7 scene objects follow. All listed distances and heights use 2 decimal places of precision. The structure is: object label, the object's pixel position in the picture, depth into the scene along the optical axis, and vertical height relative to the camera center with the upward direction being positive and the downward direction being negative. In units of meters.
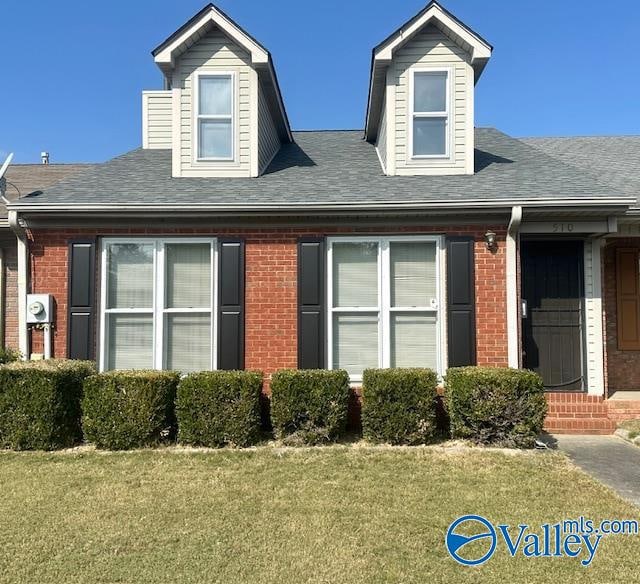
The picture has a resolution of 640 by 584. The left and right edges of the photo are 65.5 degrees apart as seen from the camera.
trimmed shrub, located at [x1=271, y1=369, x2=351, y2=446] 6.03 -1.16
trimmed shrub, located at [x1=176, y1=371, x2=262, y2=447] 5.95 -1.20
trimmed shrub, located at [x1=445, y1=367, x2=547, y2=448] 5.86 -1.12
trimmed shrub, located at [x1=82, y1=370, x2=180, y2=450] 5.89 -1.15
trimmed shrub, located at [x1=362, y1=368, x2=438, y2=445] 6.03 -1.17
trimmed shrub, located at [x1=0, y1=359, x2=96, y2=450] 5.84 -1.10
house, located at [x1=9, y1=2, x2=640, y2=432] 6.91 +0.56
